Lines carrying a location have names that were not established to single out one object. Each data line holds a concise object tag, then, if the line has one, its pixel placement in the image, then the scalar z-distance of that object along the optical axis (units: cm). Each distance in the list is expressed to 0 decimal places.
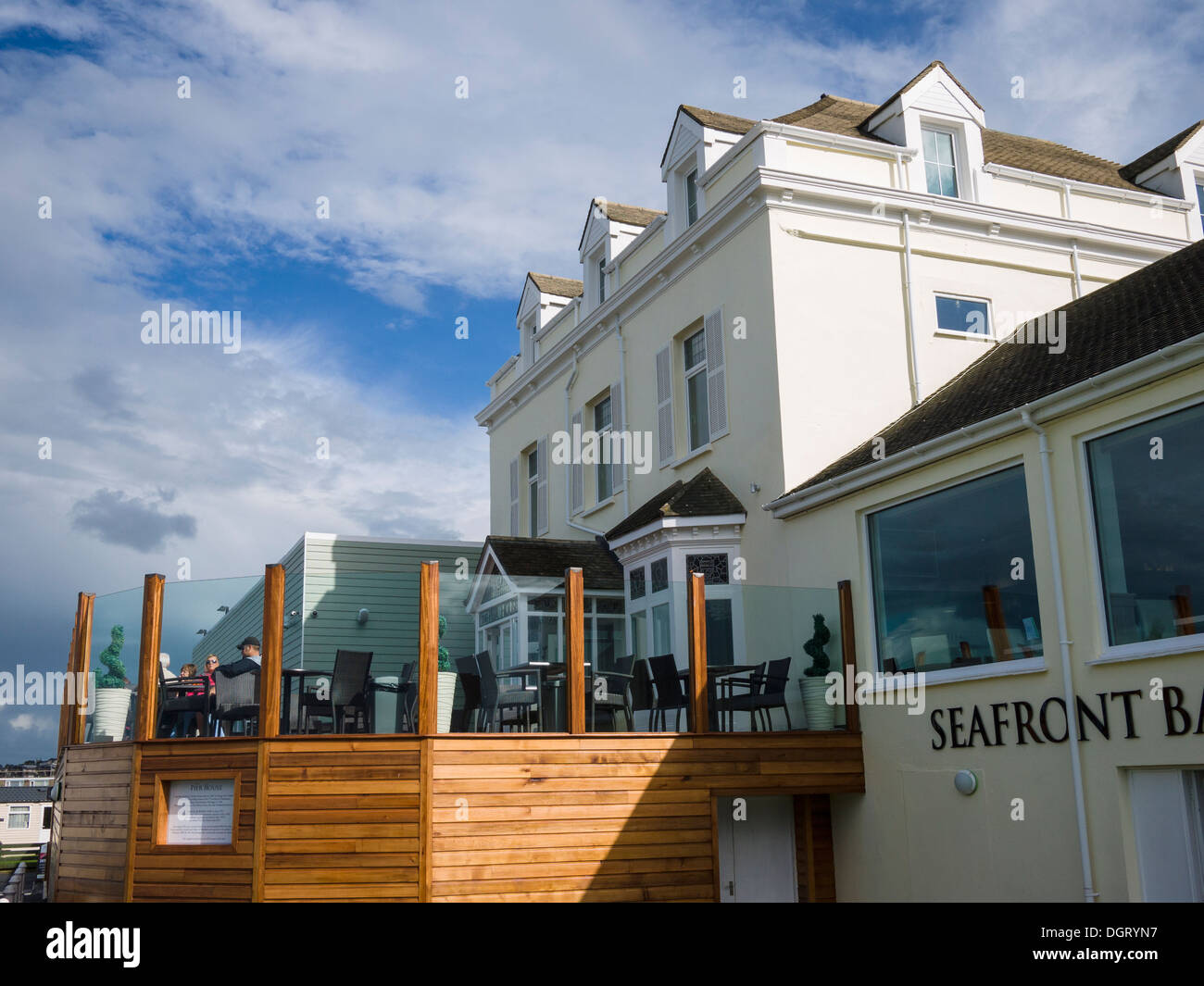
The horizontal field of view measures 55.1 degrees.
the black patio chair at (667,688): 1175
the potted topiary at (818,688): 1221
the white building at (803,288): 1421
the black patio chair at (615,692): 1148
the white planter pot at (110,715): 1158
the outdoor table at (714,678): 1178
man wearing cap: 1089
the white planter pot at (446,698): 1075
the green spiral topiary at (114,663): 1166
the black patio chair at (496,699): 1102
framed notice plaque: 1062
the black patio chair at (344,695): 1077
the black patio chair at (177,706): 1112
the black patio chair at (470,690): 1091
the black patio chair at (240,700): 1082
